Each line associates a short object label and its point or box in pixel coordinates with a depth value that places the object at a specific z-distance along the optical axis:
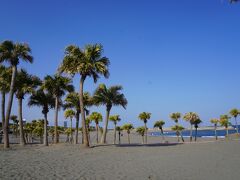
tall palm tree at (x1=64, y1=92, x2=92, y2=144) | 40.11
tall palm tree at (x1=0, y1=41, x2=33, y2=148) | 29.97
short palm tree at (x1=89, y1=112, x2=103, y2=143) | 57.16
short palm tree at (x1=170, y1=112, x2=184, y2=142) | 75.88
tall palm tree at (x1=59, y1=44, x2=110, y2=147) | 28.83
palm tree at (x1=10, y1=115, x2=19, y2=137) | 88.01
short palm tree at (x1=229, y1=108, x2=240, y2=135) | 83.19
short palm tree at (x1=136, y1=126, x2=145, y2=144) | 84.20
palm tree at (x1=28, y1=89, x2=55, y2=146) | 36.91
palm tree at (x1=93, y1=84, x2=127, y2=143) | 36.44
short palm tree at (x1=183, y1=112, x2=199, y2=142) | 70.88
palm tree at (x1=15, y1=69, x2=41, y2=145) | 33.34
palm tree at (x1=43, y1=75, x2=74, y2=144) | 35.44
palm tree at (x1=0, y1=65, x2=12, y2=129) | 33.30
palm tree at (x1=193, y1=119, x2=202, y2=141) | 71.47
